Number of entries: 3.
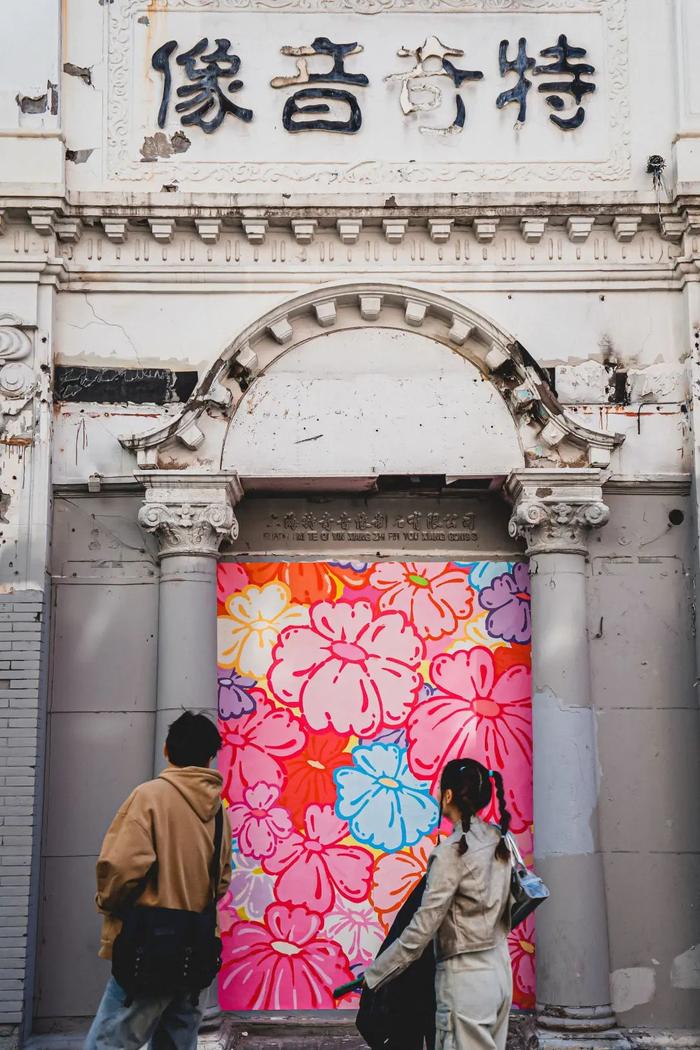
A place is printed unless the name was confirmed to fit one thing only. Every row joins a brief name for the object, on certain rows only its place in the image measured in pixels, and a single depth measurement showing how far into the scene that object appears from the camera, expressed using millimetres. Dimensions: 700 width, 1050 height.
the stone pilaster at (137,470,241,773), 8617
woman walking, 5531
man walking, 5430
